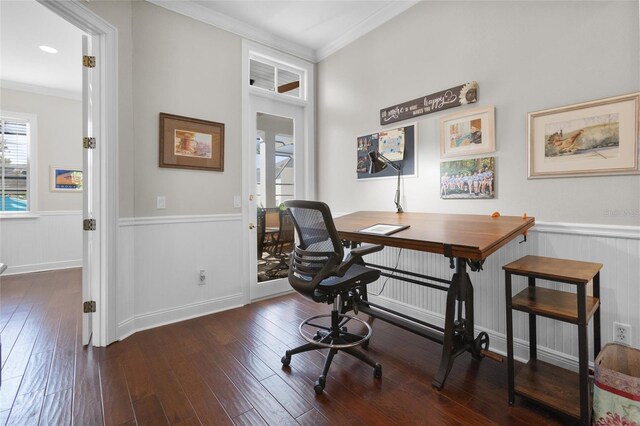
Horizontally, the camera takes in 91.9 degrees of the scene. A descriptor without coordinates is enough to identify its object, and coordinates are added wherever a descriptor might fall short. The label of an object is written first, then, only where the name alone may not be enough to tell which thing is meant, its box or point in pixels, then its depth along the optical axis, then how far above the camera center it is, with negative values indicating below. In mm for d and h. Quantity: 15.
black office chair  1882 -337
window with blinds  4750 +788
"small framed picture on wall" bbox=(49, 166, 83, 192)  5090 +607
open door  2381 +228
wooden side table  1468 -511
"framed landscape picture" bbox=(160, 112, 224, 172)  2859 +692
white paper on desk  2049 -106
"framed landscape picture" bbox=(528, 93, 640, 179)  1751 +453
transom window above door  3582 +1648
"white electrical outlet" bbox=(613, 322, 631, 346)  1785 -706
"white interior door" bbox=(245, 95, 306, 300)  3471 +474
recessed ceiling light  3695 +2014
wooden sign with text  2412 +949
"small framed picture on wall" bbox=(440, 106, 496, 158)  2309 +630
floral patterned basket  1349 -788
